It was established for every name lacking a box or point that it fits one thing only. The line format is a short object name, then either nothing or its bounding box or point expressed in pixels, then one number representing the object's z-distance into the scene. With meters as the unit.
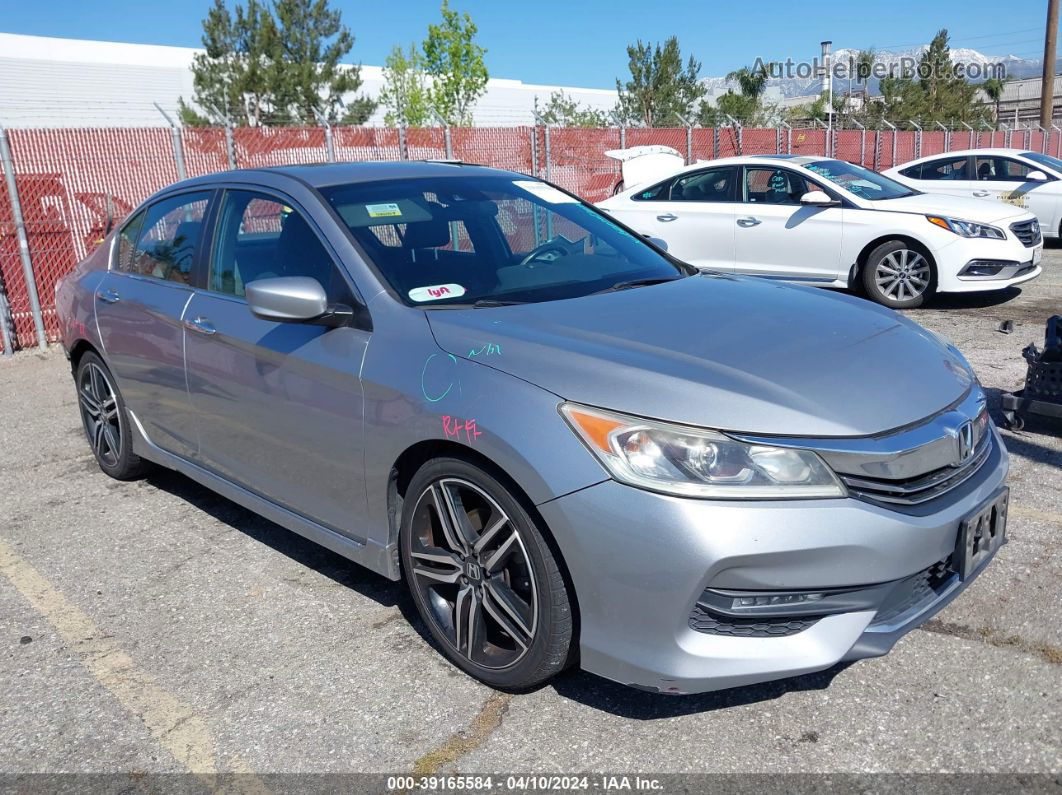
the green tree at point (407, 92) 39.16
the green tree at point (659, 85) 37.44
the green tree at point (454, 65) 35.28
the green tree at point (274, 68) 32.09
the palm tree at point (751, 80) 47.03
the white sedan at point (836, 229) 8.98
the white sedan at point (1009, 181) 13.64
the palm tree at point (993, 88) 54.38
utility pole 25.98
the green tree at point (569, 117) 31.97
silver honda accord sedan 2.43
